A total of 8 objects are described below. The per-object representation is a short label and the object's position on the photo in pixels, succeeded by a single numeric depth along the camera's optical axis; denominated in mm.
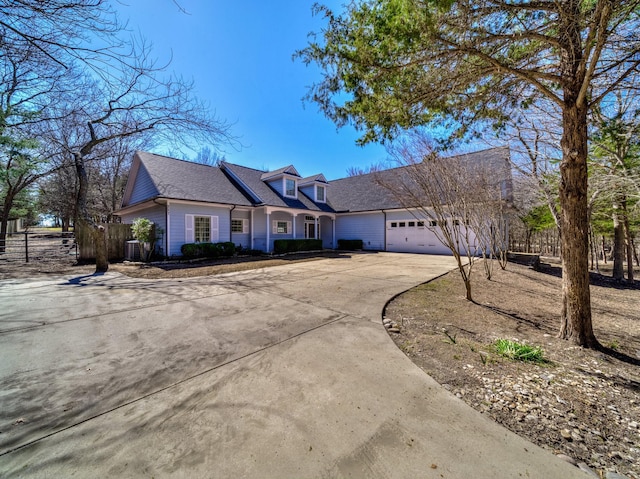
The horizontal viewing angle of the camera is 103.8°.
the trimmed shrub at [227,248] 13292
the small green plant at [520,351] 3078
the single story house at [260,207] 12398
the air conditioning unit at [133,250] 11734
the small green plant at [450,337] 3509
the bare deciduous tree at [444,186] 5516
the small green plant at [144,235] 11133
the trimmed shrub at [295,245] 15188
